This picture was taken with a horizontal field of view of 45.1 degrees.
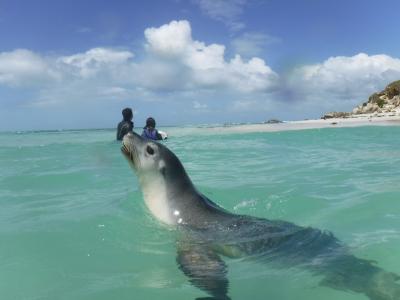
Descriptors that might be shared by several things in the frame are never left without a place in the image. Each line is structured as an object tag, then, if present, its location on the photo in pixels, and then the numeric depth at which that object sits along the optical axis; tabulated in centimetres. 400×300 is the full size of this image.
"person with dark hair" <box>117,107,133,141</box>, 1458
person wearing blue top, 1415
